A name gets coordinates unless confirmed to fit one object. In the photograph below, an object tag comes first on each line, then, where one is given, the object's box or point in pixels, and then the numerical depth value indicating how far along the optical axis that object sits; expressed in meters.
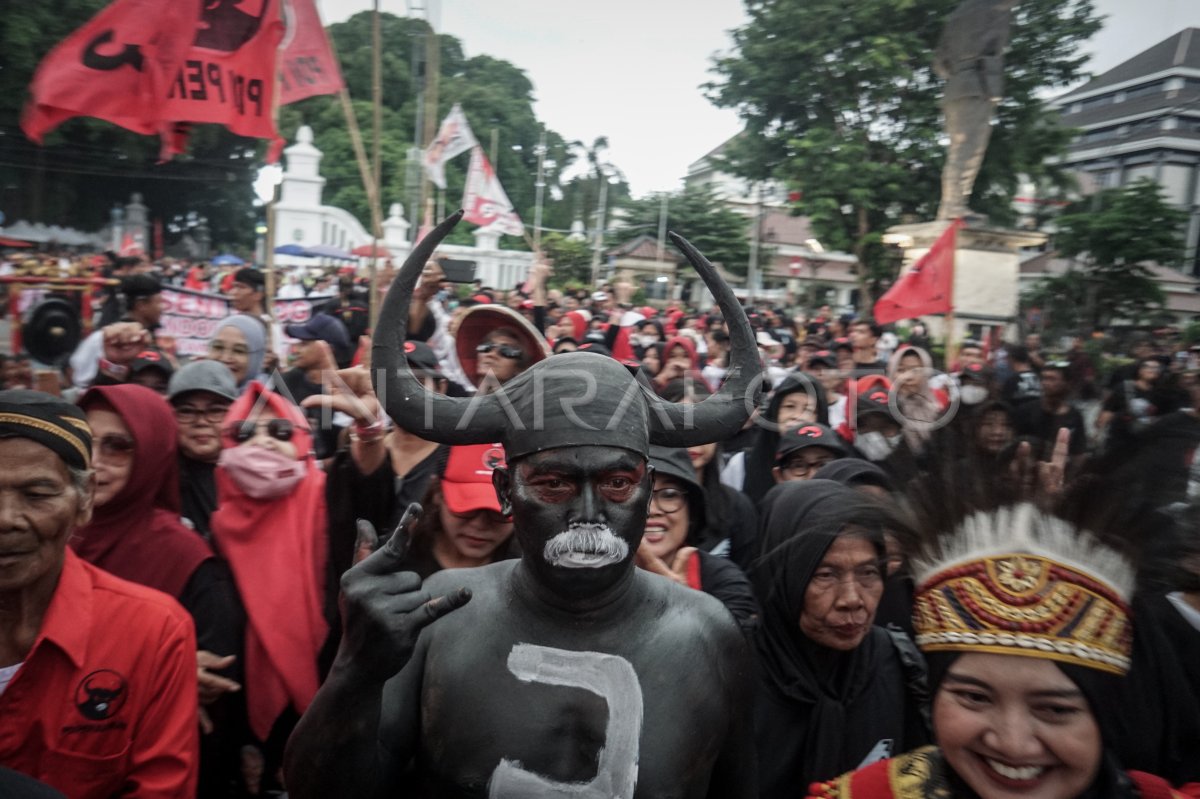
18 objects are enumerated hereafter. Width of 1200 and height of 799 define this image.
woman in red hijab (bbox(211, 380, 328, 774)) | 2.95
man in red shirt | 2.09
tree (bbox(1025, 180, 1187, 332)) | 19.23
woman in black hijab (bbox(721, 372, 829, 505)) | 5.38
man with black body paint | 1.65
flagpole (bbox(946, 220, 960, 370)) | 8.43
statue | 16.47
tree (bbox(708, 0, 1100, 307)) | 24.36
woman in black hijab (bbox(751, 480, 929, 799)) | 2.57
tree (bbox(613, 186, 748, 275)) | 35.00
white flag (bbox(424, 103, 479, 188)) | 12.09
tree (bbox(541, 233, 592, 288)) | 36.84
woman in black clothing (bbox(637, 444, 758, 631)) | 2.92
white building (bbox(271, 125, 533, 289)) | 34.31
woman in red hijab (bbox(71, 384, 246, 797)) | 2.84
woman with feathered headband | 1.72
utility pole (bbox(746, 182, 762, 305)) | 31.48
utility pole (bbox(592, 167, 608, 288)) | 34.25
